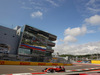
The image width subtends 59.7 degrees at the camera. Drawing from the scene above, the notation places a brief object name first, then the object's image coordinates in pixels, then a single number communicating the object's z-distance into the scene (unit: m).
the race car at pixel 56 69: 13.08
